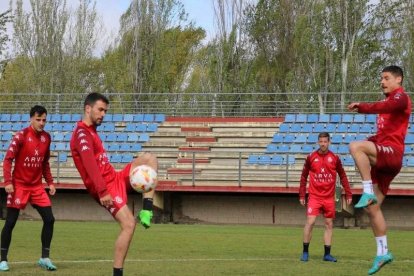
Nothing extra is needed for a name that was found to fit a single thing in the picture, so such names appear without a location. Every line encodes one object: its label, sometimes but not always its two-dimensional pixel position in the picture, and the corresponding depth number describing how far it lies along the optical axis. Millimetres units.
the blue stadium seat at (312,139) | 32344
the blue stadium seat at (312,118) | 33469
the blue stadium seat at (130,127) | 35281
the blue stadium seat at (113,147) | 34188
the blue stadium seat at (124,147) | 34094
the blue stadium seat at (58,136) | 35594
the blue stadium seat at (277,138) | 32906
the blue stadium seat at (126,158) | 32875
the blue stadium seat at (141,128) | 35094
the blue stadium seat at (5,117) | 37281
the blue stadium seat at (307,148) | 31875
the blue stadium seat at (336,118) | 33000
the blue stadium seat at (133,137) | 34625
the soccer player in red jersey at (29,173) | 12336
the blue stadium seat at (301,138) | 32562
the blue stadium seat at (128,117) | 36031
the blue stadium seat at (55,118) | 36844
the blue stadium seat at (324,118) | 33219
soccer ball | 9375
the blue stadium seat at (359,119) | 32656
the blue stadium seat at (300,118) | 33750
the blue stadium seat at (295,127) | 33312
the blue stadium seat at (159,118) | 35781
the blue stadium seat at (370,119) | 32562
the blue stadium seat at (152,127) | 35094
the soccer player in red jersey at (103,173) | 9320
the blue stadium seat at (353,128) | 32181
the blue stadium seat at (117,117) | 36188
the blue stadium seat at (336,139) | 31812
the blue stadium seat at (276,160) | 30688
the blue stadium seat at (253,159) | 30844
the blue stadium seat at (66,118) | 36719
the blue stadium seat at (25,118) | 36853
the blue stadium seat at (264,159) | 30741
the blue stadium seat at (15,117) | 37094
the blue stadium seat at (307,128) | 33069
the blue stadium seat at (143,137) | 34562
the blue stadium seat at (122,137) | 34688
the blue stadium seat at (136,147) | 34031
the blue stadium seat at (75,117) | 36719
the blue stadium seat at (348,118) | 32912
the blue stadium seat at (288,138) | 32778
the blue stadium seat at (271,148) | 32253
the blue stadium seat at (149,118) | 35906
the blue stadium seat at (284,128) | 33500
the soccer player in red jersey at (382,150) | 9836
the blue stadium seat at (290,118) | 34000
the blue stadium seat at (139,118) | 35844
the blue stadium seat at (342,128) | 32375
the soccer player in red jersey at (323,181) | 14758
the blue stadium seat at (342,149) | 31058
